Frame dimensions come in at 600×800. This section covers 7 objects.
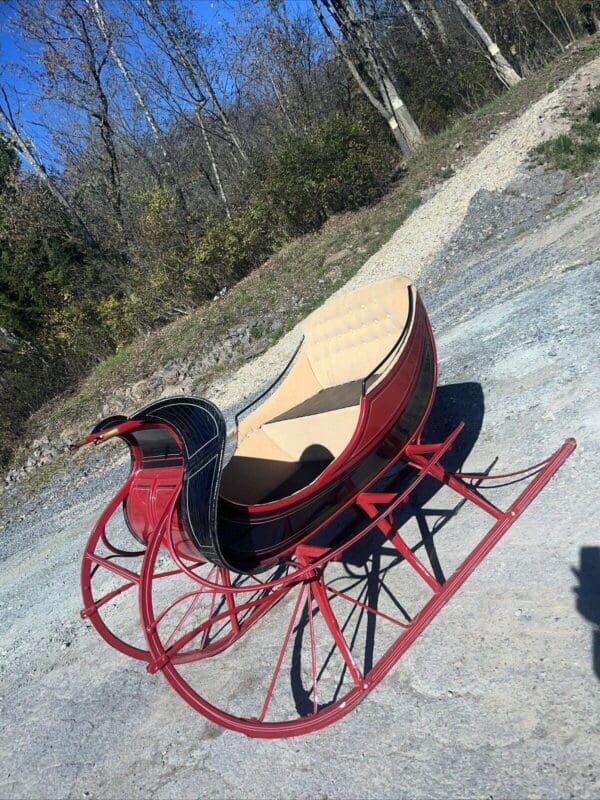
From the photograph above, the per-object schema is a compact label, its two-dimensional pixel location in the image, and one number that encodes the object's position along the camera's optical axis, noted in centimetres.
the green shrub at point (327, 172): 1590
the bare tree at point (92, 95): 1984
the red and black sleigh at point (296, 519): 293
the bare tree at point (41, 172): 2003
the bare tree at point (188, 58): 2108
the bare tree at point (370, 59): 1958
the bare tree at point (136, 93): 1998
